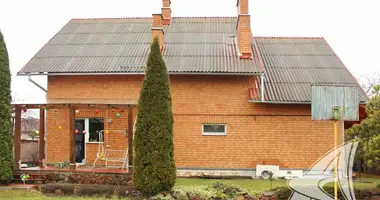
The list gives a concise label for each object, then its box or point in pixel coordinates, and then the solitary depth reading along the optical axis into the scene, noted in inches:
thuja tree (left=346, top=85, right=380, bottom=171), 382.3
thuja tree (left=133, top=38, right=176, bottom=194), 410.9
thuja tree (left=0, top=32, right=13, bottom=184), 462.3
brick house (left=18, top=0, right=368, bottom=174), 586.2
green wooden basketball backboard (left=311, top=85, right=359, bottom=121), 359.6
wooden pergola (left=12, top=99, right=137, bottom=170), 476.1
